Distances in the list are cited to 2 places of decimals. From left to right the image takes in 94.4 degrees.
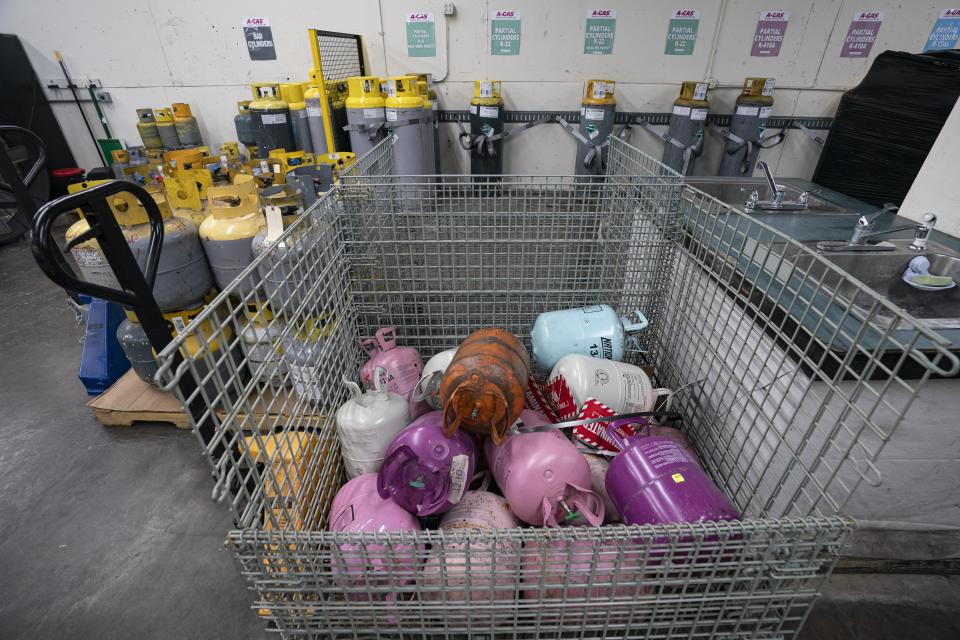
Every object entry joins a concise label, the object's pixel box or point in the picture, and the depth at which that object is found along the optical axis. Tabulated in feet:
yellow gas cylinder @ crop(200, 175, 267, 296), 6.16
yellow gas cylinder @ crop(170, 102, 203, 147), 14.53
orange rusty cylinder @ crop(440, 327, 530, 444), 3.66
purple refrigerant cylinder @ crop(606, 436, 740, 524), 3.15
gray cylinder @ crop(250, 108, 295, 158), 13.19
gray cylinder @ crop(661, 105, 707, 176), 12.47
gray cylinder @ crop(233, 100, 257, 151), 13.97
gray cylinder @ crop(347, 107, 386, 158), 11.64
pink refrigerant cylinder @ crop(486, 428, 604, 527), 3.40
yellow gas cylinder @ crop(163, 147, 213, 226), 6.75
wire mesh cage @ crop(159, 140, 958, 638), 2.45
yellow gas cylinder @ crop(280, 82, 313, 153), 13.34
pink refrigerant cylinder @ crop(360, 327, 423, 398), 5.05
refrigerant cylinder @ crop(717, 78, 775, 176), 12.41
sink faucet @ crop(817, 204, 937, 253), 4.75
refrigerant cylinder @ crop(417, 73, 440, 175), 13.49
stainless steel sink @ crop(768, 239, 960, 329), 4.42
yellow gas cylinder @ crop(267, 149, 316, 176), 8.84
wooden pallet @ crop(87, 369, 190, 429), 6.53
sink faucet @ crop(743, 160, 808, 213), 6.17
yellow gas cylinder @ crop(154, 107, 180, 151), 14.61
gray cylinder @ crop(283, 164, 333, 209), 5.49
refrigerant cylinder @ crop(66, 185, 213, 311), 5.69
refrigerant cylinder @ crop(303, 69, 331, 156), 12.71
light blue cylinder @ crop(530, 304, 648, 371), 4.98
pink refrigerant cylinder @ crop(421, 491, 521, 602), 2.47
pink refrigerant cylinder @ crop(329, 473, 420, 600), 2.48
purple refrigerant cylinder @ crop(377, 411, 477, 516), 3.46
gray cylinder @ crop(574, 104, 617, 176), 12.60
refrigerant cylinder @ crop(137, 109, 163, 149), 14.59
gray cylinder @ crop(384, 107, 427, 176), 11.61
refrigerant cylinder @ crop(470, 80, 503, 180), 13.12
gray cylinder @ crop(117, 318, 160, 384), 6.39
